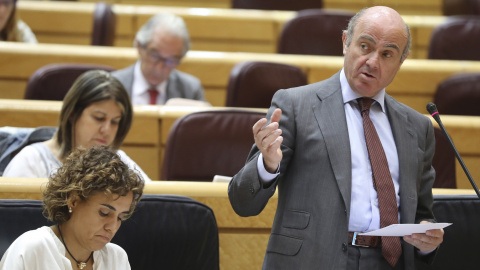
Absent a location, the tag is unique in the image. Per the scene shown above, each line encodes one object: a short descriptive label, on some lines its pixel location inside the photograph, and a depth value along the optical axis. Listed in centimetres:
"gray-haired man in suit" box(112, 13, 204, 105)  1089
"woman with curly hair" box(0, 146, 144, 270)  888
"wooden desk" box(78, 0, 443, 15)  1553
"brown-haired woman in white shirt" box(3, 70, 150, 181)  981
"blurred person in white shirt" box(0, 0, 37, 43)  1175
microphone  882
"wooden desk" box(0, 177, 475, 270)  941
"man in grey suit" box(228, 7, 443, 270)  878
